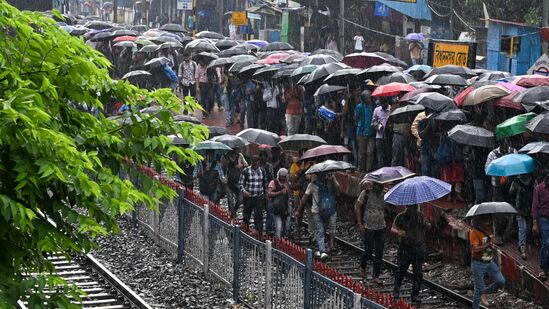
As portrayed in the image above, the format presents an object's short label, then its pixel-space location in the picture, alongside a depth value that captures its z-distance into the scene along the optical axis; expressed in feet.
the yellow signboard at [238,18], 163.43
